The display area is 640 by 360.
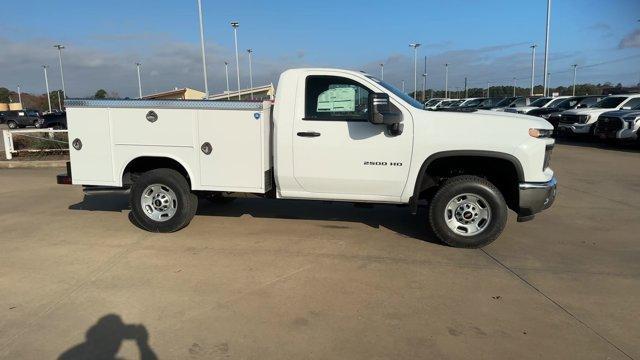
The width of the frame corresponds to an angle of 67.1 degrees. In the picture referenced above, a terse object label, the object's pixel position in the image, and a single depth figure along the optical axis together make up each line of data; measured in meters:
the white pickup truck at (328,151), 5.35
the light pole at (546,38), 31.96
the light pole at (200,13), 25.31
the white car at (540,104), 23.73
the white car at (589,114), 18.60
